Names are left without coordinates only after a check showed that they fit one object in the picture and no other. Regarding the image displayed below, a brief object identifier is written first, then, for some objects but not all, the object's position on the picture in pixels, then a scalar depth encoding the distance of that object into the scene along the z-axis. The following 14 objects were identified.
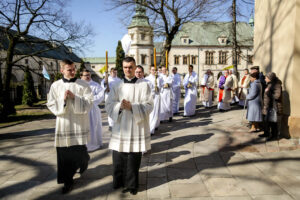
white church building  53.00
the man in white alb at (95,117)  5.65
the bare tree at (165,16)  15.22
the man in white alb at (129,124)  3.42
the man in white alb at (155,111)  7.01
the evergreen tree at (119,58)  53.28
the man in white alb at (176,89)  10.43
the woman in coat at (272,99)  5.81
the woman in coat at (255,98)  6.30
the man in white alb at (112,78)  8.04
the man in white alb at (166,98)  8.84
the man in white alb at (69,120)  3.63
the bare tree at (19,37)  13.01
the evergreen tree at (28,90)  18.39
